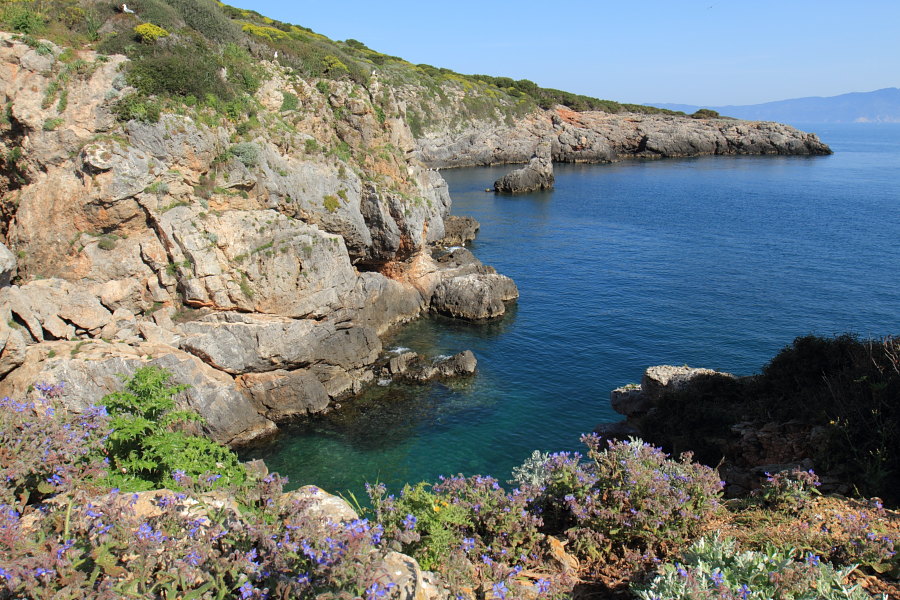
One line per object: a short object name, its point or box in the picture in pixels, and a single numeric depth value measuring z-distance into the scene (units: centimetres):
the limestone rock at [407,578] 591
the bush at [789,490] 1009
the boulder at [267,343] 2677
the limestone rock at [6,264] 2423
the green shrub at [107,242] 2716
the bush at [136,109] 2838
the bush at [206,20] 3738
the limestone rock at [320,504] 736
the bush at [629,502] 873
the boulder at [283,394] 2731
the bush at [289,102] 3631
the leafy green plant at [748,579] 639
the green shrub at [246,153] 3128
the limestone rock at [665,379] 2148
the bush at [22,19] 2970
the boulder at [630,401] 2253
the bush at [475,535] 709
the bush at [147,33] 3166
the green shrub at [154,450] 958
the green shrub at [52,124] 2733
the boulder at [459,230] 5877
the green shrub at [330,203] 3391
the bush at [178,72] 2962
